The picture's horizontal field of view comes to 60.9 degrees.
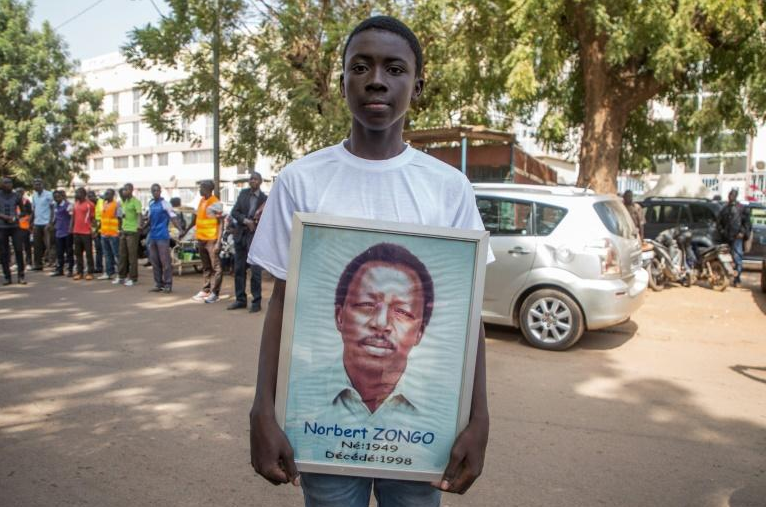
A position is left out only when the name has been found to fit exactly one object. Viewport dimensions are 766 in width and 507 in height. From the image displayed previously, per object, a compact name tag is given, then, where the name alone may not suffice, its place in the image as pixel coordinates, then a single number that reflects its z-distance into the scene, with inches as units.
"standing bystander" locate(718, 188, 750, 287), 514.0
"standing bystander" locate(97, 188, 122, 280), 483.2
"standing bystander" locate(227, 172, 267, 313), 363.6
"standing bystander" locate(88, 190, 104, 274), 543.5
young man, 63.7
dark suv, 586.6
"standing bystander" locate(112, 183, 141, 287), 462.3
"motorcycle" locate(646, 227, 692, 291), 480.1
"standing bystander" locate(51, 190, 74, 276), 517.3
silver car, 281.0
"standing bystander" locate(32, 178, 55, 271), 544.1
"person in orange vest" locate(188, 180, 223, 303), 396.2
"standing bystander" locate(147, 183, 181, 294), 424.2
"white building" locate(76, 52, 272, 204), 1732.3
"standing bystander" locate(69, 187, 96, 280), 495.5
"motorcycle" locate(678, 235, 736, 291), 483.2
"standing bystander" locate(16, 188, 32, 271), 478.7
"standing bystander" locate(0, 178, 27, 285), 442.9
